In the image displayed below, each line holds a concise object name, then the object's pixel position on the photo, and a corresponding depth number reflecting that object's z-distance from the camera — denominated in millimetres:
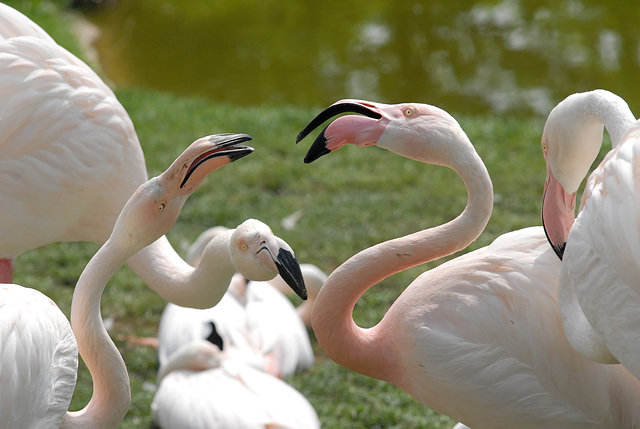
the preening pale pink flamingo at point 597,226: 4645
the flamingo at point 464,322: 5684
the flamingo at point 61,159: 6406
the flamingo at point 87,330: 4844
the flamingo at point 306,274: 9664
